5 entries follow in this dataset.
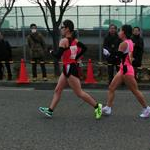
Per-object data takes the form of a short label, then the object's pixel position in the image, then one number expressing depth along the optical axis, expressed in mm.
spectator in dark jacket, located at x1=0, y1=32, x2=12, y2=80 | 14835
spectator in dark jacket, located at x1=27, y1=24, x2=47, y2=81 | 14461
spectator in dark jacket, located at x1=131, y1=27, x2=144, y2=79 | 12750
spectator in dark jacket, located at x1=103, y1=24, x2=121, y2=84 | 13070
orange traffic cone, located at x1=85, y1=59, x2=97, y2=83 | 14141
